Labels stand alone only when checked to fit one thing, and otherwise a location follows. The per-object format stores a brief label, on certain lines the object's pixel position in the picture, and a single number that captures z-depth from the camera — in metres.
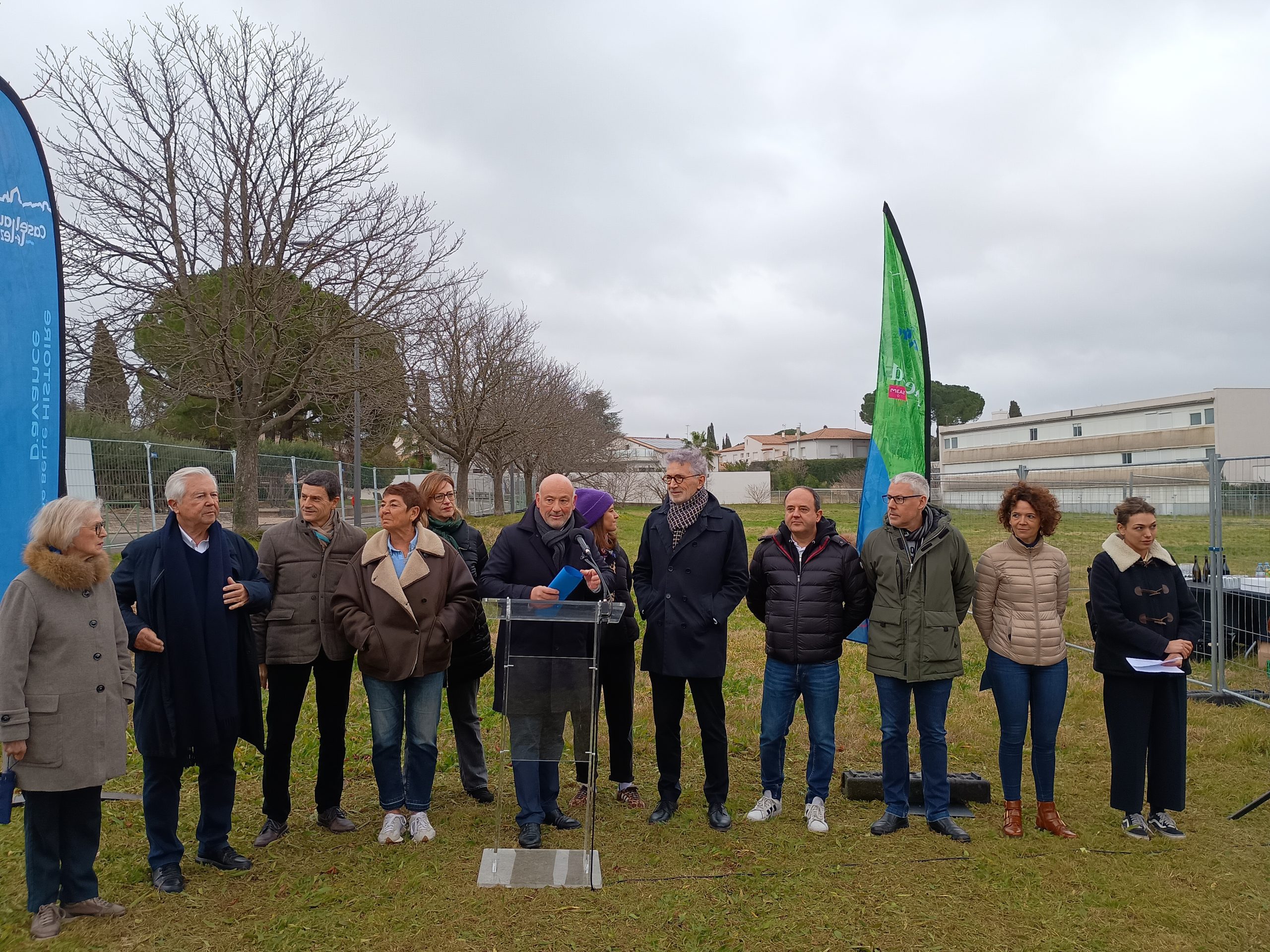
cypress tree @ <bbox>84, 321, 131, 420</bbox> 16.23
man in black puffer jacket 4.95
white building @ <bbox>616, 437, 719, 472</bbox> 57.78
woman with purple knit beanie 5.25
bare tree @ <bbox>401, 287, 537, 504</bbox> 27.61
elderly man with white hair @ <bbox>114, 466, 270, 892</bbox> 4.04
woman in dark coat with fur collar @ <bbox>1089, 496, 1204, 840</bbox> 4.82
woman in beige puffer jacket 4.82
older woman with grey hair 3.51
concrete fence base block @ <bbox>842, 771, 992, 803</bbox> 5.36
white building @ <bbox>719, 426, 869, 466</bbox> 91.62
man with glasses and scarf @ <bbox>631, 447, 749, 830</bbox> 4.93
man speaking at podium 4.30
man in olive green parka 4.82
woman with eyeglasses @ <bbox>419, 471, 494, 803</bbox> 5.21
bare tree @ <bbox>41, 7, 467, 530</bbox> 15.51
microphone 4.71
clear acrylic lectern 4.20
